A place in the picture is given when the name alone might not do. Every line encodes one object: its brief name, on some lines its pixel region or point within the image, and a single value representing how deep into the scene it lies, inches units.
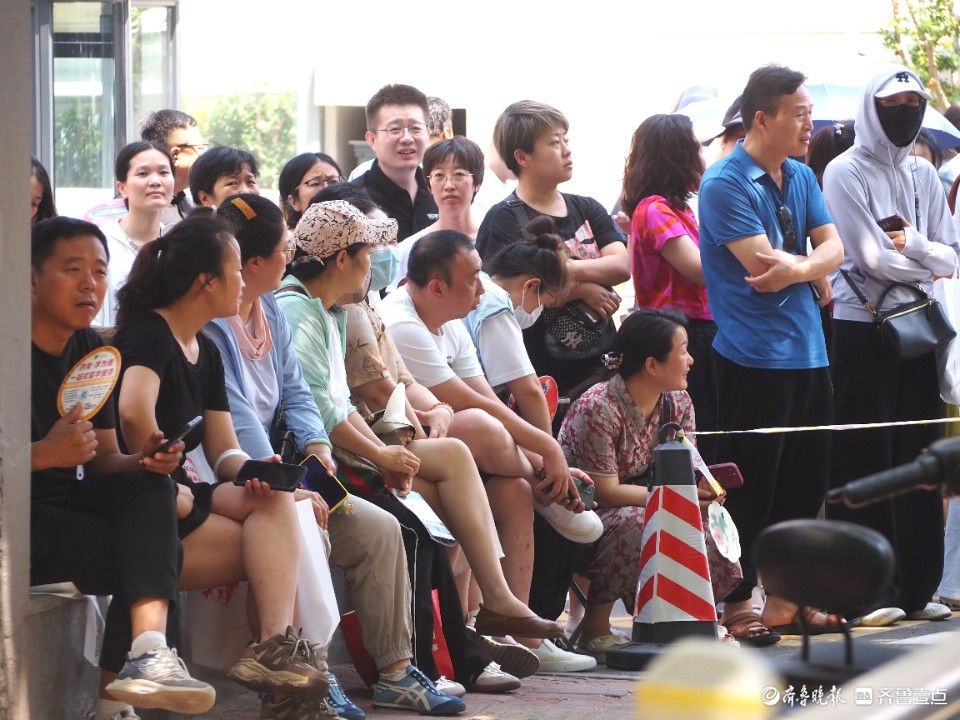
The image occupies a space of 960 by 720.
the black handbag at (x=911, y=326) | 613.3
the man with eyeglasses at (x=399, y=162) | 645.3
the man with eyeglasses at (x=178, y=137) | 637.9
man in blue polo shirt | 588.1
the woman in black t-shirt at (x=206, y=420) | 390.9
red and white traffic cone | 519.2
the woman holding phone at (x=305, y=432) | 453.1
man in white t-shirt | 529.7
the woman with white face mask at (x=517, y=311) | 562.7
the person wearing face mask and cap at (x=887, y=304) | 623.2
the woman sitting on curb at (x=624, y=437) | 558.6
